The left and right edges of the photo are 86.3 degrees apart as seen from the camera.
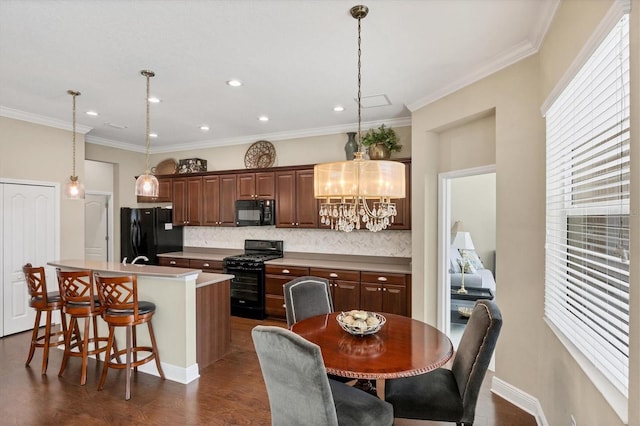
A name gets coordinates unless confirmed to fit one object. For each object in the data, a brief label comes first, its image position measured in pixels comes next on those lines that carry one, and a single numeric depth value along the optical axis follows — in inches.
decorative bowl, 88.9
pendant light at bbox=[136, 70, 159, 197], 125.5
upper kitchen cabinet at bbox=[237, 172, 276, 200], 212.8
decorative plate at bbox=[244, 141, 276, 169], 224.7
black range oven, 201.2
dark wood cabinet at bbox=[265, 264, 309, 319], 195.2
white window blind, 58.7
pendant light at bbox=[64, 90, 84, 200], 145.3
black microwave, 210.8
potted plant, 181.0
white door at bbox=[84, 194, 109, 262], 245.9
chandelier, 85.4
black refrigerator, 233.3
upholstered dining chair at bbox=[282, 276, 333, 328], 114.7
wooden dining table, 71.3
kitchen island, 126.9
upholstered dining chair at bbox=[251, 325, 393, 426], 64.3
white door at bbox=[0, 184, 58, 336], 172.6
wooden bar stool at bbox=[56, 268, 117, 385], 122.3
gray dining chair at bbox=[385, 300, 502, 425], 77.4
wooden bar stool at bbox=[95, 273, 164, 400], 114.2
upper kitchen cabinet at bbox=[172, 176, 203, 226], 236.7
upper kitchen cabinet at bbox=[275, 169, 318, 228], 202.1
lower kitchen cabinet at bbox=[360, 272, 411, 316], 168.6
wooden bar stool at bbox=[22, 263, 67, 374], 131.6
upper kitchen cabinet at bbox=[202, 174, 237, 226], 225.5
